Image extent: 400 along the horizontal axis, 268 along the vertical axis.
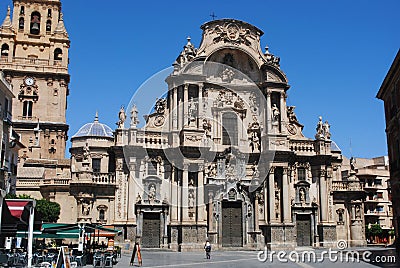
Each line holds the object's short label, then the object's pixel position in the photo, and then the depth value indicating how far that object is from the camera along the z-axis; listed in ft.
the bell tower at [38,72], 179.31
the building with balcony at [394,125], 103.55
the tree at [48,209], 121.42
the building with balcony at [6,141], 100.94
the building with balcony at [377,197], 225.15
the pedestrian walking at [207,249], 99.55
